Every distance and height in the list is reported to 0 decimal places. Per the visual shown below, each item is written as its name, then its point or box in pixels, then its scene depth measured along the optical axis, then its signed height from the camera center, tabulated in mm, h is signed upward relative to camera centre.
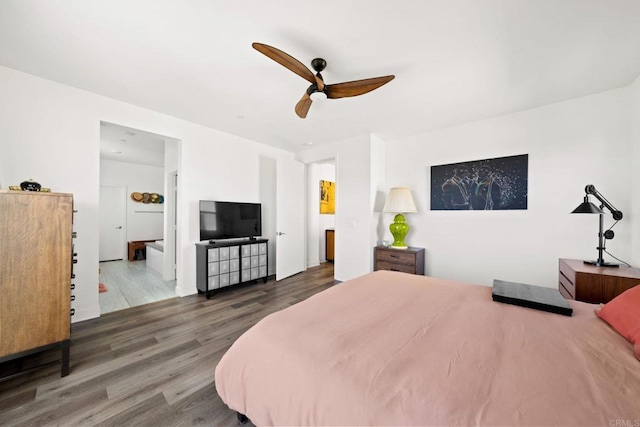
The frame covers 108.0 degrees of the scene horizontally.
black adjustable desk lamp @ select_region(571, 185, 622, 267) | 2094 +27
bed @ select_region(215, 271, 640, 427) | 704 -587
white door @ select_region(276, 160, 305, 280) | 4203 -109
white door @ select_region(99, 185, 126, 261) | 5828 -272
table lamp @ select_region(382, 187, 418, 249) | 3433 +61
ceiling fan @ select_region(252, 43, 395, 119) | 1680 +1080
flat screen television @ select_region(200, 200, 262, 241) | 3518 -123
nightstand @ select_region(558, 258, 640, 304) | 1826 -546
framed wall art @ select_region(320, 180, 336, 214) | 5801 +401
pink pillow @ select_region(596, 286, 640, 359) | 1055 -511
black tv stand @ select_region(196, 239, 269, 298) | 3337 -792
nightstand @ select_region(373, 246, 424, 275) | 3273 -680
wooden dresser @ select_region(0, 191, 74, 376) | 1573 -440
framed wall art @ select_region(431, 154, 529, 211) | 2883 +395
